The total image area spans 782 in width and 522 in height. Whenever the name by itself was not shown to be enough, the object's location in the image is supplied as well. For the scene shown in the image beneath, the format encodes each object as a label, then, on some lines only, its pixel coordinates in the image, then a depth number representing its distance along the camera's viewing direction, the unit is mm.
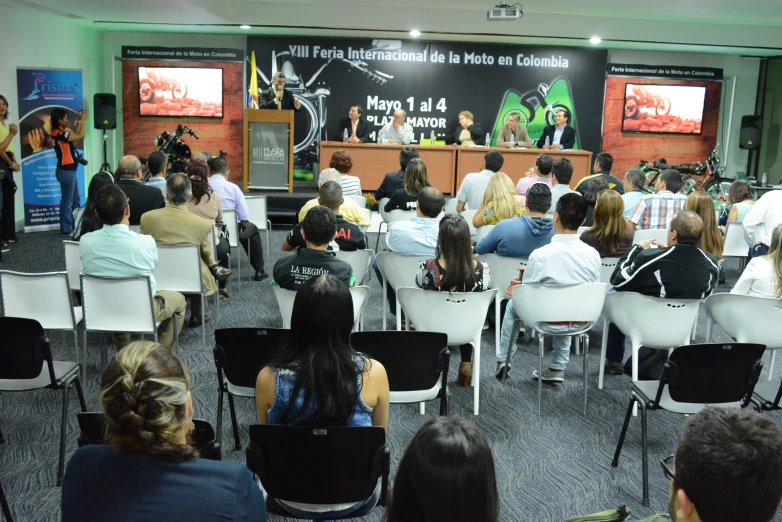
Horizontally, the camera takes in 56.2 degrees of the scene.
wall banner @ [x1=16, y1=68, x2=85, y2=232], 9578
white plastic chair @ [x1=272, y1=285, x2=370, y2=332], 3949
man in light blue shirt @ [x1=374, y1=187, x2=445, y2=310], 5047
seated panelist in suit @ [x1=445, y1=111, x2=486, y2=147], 11547
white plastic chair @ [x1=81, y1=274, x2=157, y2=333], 4176
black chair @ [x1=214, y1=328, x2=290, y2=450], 3211
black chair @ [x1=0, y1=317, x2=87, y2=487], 3330
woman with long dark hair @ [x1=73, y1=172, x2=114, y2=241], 5246
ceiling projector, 9258
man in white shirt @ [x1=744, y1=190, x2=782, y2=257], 6355
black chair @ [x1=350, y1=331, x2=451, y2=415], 3225
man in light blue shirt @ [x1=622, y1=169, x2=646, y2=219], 6699
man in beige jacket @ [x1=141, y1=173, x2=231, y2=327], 5324
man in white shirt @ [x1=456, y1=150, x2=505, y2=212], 7078
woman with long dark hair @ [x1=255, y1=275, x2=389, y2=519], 2424
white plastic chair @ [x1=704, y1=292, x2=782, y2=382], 3918
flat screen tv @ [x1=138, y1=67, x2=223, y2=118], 12867
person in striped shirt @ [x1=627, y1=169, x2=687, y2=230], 6219
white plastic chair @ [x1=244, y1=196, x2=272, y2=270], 7465
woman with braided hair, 1747
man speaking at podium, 11008
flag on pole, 11768
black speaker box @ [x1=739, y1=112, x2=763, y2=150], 13430
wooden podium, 10609
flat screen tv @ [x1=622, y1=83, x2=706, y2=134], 13484
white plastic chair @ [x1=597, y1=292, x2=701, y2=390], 3969
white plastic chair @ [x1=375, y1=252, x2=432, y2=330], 4914
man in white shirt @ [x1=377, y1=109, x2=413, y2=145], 11383
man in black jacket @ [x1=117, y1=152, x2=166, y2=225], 6156
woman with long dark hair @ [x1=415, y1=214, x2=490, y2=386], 4109
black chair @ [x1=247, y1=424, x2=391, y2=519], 2273
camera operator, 9398
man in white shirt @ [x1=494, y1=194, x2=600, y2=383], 4297
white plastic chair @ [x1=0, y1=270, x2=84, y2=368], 3988
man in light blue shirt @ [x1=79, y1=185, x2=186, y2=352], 4363
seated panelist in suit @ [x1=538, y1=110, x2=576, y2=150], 11639
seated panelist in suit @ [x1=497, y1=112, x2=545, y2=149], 11703
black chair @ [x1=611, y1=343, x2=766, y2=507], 3221
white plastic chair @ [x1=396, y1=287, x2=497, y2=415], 3973
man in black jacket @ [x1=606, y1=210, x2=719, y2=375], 4008
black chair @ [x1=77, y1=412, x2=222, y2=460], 2234
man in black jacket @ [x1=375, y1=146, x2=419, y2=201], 7520
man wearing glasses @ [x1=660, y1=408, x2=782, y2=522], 1440
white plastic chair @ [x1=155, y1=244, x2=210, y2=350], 4961
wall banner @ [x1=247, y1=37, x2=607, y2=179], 12672
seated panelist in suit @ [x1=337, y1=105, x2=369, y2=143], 11586
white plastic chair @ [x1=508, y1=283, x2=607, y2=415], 4117
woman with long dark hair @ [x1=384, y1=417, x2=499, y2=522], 1486
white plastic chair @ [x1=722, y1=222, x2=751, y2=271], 6961
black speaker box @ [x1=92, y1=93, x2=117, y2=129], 12055
